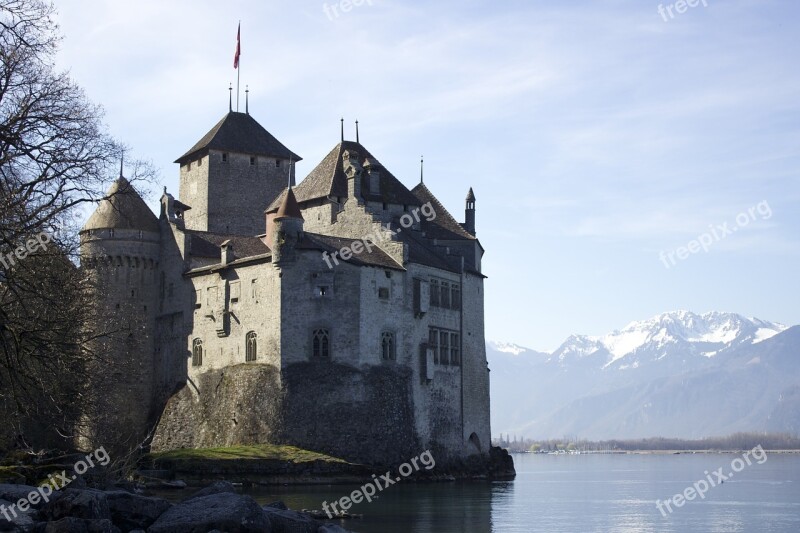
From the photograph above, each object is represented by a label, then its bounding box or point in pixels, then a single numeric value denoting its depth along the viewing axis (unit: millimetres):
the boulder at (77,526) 30234
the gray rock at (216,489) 38428
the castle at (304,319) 71938
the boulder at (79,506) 31969
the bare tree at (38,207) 34656
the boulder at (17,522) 31031
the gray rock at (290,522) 34312
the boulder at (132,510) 32906
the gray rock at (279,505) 38697
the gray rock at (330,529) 35938
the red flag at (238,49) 89131
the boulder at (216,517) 32062
